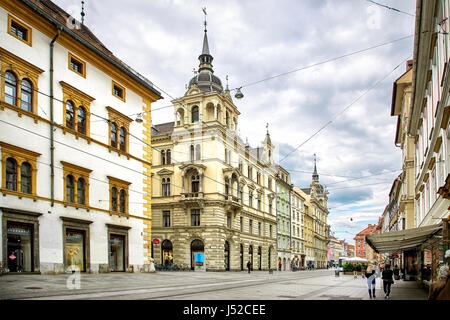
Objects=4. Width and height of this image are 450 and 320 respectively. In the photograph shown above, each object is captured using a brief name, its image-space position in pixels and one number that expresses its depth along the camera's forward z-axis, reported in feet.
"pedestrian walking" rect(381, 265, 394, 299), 54.69
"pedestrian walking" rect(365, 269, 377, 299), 53.76
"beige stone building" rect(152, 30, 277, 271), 151.53
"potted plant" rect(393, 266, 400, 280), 115.14
